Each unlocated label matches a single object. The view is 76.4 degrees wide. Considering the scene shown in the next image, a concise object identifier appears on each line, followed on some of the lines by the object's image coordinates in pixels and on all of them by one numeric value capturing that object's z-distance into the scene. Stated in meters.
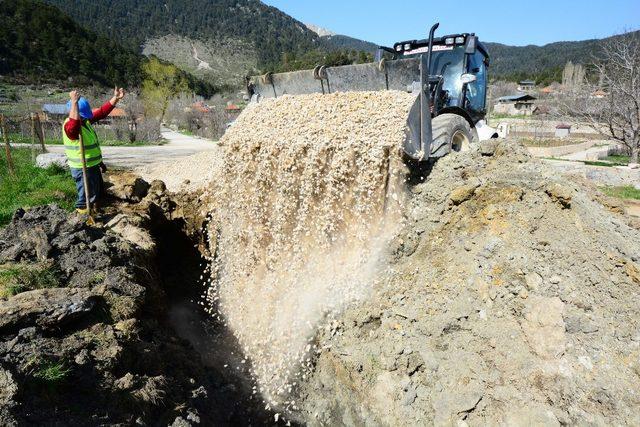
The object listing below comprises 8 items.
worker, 4.98
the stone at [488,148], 4.90
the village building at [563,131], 26.12
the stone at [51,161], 7.92
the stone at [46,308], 2.83
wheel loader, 4.76
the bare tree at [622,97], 11.80
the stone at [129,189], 6.30
